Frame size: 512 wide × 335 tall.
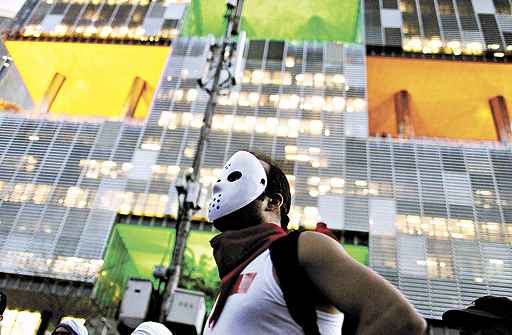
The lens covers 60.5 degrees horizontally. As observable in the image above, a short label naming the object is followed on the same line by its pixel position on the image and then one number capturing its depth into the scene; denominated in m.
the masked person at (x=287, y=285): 1.40
